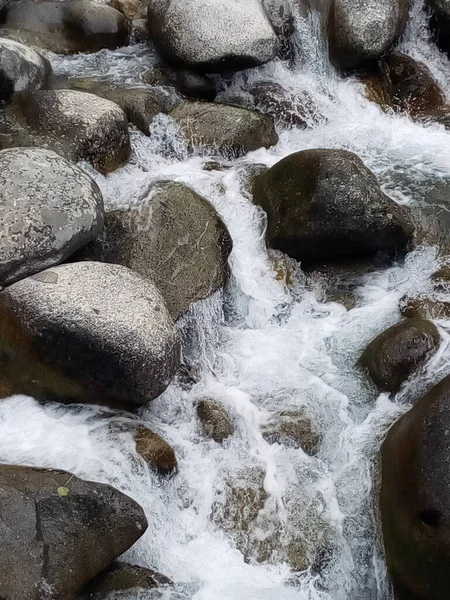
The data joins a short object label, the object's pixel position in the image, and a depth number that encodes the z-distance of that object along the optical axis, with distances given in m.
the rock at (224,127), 6.72
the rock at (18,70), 6.26
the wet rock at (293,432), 4.39
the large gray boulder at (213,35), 7.39
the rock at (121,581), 3.42
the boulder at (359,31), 8.22
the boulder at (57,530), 3.15
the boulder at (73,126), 5.89
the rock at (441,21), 8.88
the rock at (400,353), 4.60
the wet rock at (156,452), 4.07
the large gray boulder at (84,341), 4.08
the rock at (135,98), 6.77
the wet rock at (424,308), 5.17
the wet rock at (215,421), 4.41
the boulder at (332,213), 5.52
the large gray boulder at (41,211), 4.63
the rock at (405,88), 8.34
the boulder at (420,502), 3.21
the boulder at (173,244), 5.15
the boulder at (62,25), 7.62
